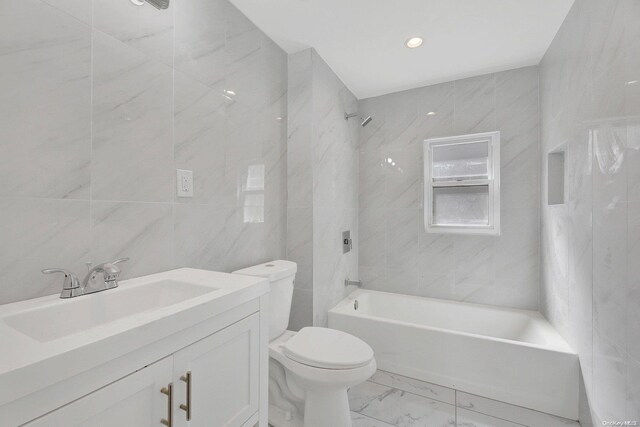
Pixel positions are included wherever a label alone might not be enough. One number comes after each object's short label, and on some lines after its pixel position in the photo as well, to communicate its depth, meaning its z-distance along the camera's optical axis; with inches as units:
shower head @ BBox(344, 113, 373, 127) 101.5
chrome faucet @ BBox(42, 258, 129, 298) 34.8
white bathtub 65.2
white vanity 20.0
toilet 53.2
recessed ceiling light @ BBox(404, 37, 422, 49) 76.1
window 92.4
